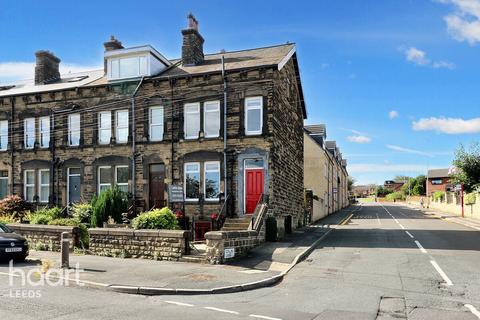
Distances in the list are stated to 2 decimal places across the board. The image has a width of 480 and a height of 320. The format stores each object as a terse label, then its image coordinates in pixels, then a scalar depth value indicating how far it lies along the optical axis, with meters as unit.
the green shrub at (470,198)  38.31
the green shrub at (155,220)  16.45
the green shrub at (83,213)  20.97
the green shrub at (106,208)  19.67
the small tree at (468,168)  35.03
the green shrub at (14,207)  24.20
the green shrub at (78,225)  17.64
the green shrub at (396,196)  110.47
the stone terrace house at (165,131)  20.62
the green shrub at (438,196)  57.45
